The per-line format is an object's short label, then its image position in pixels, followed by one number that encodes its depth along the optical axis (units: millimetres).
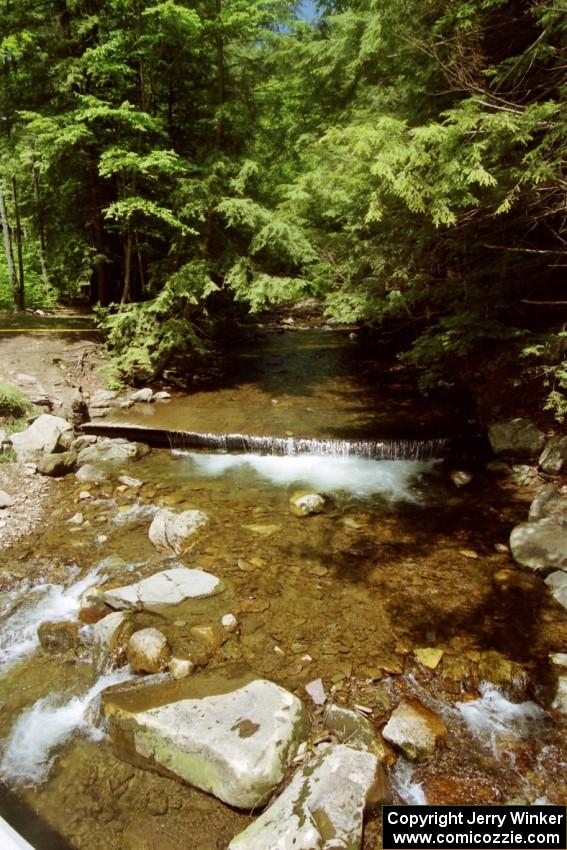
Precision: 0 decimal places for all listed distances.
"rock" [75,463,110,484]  7922
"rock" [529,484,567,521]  6111
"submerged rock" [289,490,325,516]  6961
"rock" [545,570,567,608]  4930
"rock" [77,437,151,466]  8602
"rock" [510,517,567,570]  5398
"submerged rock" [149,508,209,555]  6090
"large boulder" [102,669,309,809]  3105
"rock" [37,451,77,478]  7801
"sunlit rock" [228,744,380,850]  2719
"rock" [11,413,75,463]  8039
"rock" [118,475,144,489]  7812
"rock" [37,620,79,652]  4500
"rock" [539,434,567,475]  7147
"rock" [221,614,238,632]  4664
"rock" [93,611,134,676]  4227
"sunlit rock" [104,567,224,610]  4906
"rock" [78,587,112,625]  4797
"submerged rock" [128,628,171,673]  4133
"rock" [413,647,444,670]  4219
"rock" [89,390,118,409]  10648
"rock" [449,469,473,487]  7703
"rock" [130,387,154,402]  11164
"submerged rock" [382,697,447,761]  3422
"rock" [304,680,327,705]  3863
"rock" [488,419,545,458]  7840
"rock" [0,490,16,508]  6816
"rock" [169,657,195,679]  4059
